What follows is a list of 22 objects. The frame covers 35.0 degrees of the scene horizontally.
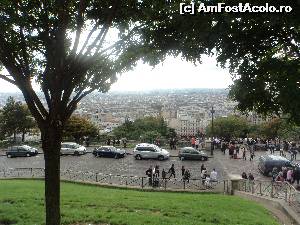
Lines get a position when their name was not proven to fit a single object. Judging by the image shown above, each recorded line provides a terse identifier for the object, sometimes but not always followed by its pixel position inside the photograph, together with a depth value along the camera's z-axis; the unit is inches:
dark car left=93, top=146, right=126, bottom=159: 1419.8
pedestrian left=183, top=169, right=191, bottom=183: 985.4
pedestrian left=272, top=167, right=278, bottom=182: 945.3
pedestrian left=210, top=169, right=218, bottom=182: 983.0
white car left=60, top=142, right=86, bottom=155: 1486.2
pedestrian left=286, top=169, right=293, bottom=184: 934.2
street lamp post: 1439.5
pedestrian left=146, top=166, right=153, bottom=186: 981.2
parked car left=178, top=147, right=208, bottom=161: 1346.0
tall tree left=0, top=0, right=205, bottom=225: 398.3
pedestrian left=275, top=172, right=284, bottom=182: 909.6
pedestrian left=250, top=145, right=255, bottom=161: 1349.7
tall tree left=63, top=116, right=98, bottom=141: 1894.7
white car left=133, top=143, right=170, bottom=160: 1370.6
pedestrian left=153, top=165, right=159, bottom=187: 972.6
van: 1087.6
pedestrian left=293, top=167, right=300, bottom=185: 948.0
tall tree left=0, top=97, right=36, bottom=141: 2041.1
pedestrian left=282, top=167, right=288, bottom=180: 957.7
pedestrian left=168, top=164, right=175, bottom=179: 1074.9
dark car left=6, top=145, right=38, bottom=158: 1507.1
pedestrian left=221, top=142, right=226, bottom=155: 1472.7
